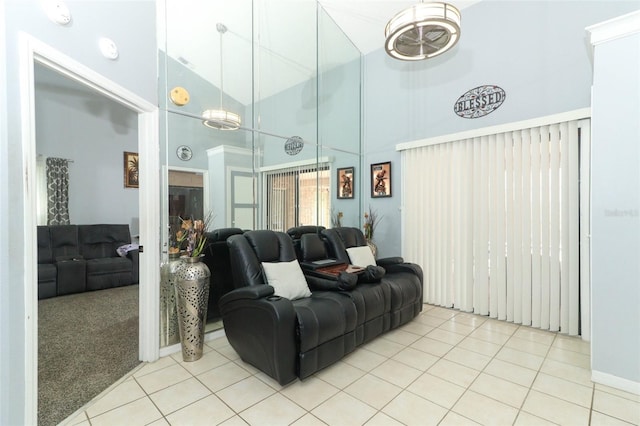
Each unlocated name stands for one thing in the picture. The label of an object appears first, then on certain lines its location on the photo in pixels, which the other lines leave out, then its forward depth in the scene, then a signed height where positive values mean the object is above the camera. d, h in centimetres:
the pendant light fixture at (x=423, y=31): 227 +159
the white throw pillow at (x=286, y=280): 263 -65
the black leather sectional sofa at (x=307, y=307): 217 -84
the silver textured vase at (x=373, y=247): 456 -59
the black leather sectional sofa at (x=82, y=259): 446 -80
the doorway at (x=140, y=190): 156 +17
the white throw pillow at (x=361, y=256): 362 -59
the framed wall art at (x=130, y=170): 599 +91
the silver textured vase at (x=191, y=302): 258 -82
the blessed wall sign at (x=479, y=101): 363 +142
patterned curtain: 506 +40
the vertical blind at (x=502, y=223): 313 -18
